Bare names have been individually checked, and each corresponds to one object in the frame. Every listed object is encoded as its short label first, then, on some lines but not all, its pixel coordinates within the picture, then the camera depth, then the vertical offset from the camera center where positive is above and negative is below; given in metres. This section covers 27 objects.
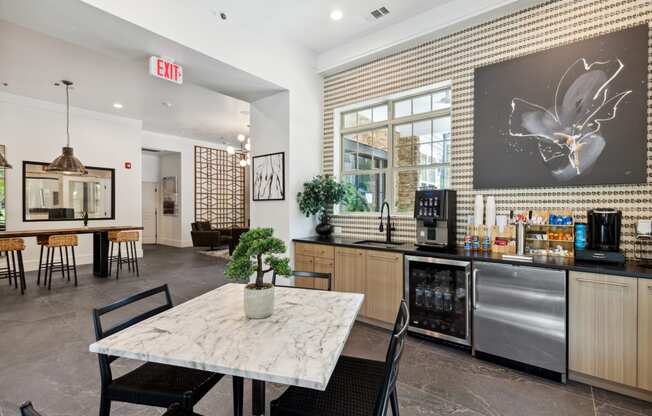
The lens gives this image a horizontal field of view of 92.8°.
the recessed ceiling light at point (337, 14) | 3.56 +2.25
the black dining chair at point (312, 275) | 2.23 -0.49
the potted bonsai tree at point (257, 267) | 1.54 -0.30
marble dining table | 1.09 -0.56
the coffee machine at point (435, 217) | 3.25 -0.10
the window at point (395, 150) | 3.84 +0.79
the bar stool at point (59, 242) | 5.04 -0.59
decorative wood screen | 10.41 +0.66
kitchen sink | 3.74 -0.44
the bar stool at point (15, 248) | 4.66 -0.64
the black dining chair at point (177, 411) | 1.15 -0.77
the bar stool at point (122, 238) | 5.98 -0.61
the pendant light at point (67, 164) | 5.21 +0.73
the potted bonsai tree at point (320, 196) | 4.19 +0.16
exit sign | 3.16 +1.45
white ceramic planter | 1.53 -0.47
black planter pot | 4.39 -0.31
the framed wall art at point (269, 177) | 4.34 +0.44
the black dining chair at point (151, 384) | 1.43 -0.86
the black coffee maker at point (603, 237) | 2.51 -0.24
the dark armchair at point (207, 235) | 9.09 -0.84
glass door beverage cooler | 2.92 -0.89
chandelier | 7.79 +1.57
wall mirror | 6.25 +0.26
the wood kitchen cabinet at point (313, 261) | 3.88 -0.69
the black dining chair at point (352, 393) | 1.21 -0.87
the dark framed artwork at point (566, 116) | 2.63 +0.87
